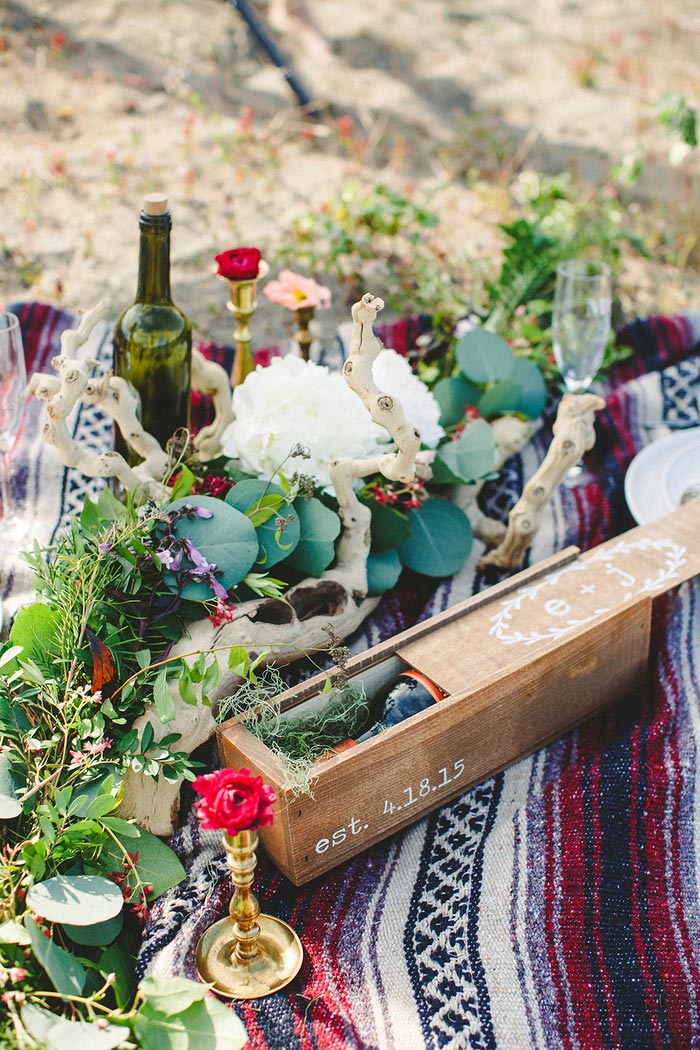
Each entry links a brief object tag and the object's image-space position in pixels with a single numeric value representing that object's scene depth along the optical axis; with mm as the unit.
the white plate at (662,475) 1723
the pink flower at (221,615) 1214
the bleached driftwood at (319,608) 1197
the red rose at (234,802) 920
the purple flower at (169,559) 1210
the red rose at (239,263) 1552
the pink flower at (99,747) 1097
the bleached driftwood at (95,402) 1267
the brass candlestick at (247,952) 1038
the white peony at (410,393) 1514
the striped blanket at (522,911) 1067
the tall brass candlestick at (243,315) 1604
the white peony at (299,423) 1395
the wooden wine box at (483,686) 1156
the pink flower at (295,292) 1653
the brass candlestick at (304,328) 1704
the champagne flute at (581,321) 1757
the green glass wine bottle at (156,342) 1409
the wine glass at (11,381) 1468
